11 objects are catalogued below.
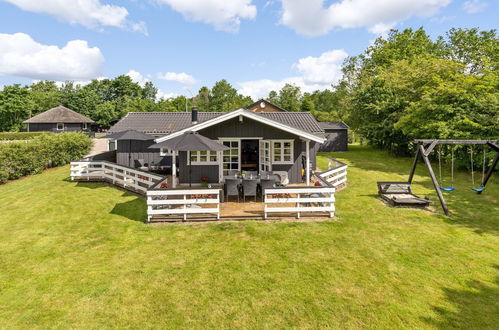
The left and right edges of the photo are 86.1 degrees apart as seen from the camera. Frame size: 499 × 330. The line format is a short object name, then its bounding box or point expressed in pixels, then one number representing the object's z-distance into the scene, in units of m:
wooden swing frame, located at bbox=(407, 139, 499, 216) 9.90
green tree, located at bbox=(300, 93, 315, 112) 55.81
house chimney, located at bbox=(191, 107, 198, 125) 17.31
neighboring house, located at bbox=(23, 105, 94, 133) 44.47
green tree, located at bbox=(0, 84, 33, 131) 49.38
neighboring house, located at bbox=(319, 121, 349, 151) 32.56
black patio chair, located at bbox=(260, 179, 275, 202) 10.45
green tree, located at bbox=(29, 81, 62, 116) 59.07
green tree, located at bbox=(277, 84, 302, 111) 63.66
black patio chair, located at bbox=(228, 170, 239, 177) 12.48
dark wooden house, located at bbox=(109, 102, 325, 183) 12.08
